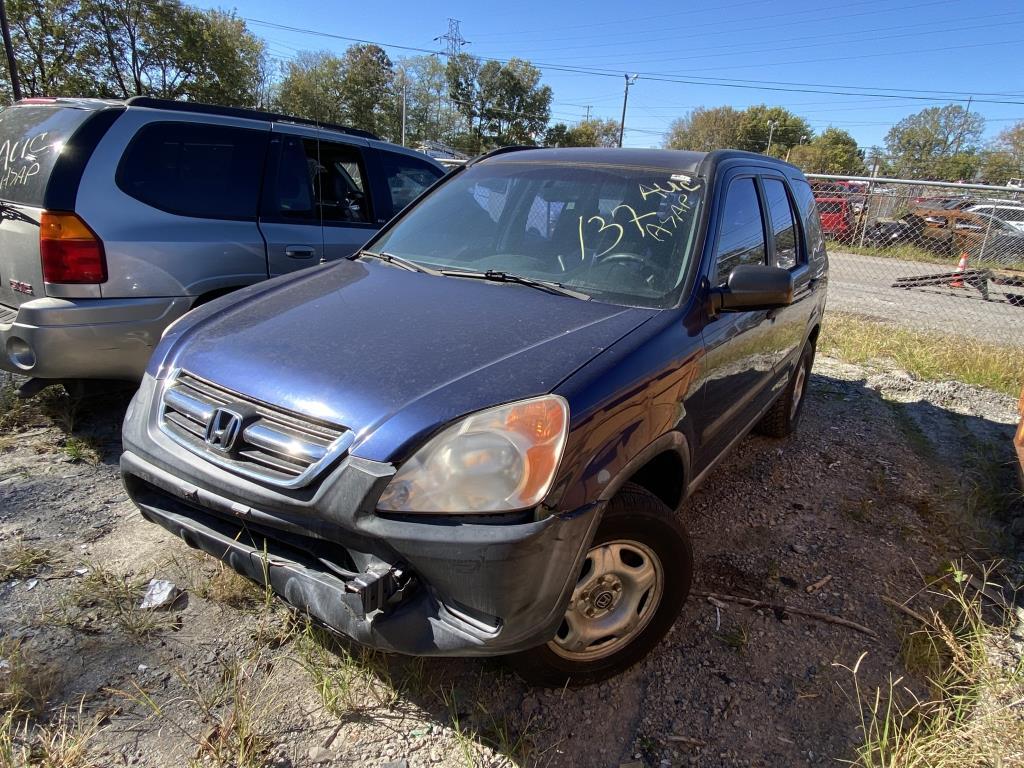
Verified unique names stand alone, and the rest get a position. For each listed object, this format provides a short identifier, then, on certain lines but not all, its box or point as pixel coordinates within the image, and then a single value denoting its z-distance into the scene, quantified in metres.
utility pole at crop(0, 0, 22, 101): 15.67
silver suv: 3.12
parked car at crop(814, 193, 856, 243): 15.79
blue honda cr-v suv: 1.60
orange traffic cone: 11.10
